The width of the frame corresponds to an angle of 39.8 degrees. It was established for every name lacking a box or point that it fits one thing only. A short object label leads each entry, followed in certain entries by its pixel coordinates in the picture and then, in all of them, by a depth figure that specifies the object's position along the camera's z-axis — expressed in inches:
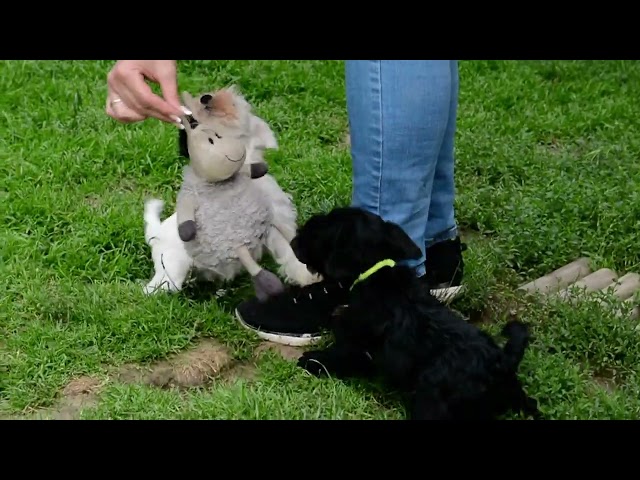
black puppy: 100.3
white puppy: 119.5
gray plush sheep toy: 112.0
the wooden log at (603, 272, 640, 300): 133.0
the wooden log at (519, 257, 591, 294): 133.3
